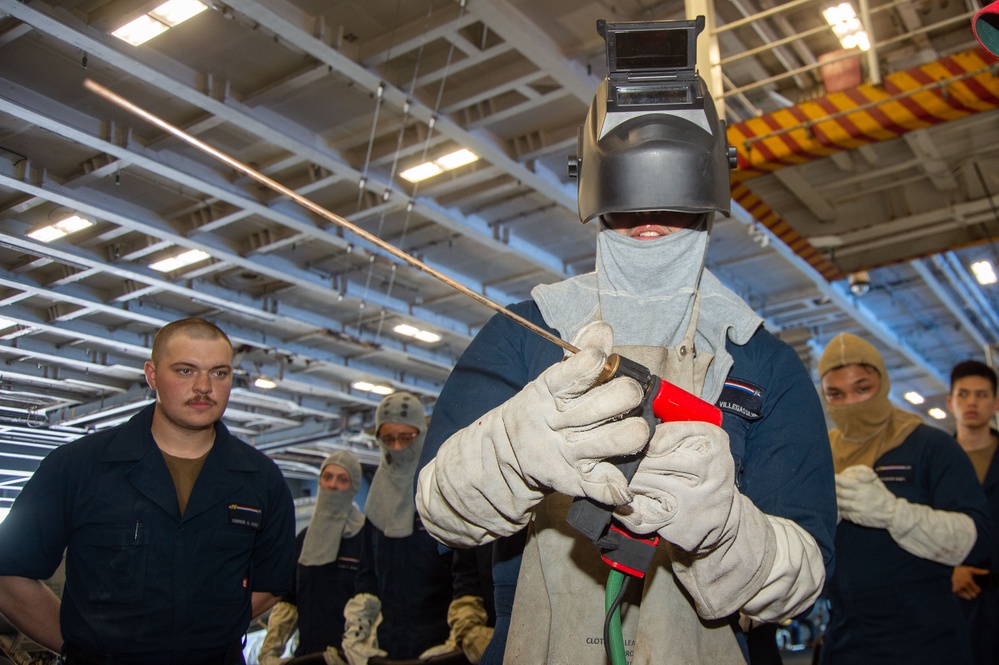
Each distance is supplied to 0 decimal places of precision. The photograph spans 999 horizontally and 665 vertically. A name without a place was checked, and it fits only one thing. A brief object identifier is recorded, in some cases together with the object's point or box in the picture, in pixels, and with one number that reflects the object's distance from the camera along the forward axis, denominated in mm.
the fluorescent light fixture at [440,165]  9672
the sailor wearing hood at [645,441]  1435
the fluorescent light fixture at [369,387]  18359
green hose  1521
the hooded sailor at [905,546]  3359
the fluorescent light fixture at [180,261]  11656
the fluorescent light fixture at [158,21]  6977
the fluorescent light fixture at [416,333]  15227
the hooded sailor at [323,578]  6254
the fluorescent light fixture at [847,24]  6367
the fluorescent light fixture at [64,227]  10039
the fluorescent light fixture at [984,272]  12189
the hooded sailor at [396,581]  5336
